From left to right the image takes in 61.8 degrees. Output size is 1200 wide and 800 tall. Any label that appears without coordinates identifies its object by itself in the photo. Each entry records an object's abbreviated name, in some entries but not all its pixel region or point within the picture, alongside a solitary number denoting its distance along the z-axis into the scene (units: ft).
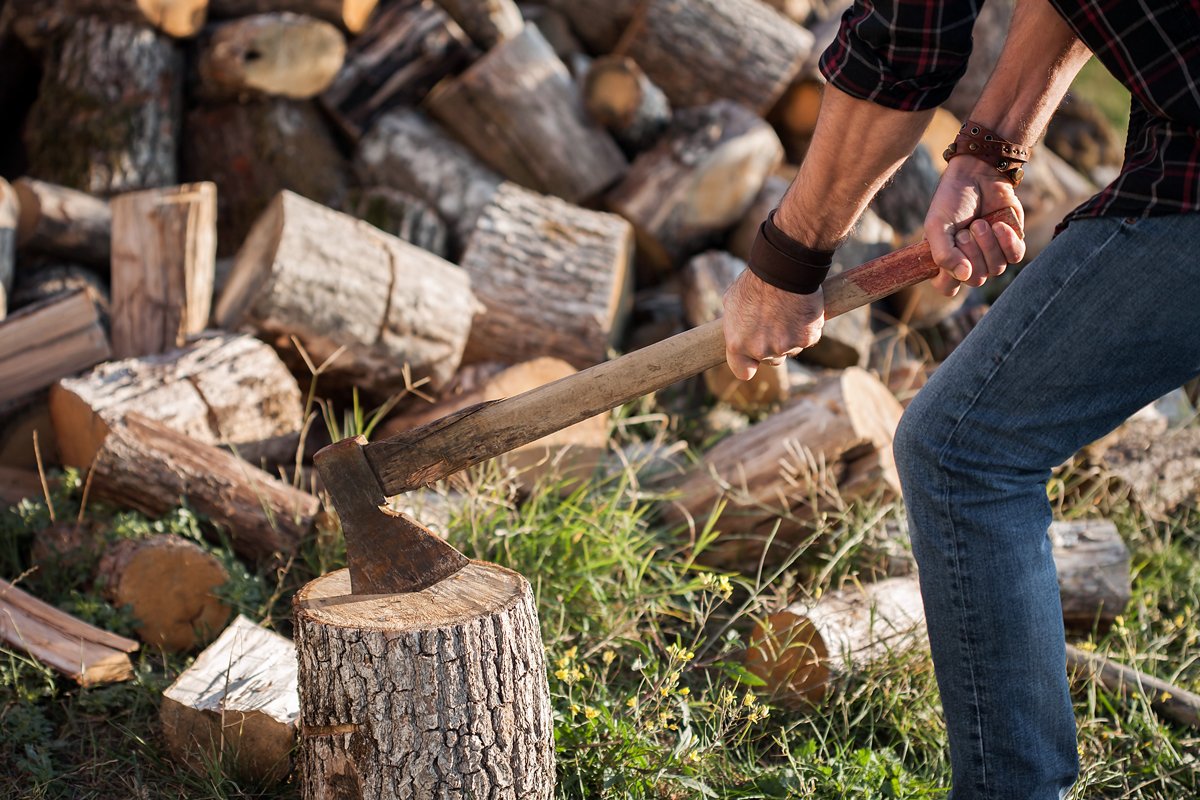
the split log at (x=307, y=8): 14.47
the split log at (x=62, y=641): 7.86
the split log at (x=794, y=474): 9.73
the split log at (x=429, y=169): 14.42
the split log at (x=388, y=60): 14.96
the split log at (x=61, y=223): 12.39
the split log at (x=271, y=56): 13.78
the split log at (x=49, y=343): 10.16
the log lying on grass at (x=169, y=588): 8.50
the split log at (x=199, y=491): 9.14
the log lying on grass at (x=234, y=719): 7.11
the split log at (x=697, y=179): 14.32
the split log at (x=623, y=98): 14.60
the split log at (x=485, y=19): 15.31
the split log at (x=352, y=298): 10.74
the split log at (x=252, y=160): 14.44
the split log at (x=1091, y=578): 9.43
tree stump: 5.98
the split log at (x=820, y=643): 8.05
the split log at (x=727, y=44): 15.24
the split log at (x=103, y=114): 13.61
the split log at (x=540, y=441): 10.20
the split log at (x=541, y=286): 12.29
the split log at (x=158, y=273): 11.35
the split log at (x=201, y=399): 9.62
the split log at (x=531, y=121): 14.51
